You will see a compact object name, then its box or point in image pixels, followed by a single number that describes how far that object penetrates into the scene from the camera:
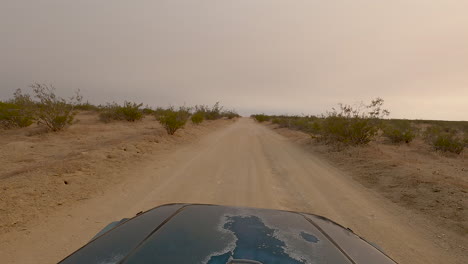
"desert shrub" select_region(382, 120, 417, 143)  15.38
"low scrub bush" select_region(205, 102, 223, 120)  37.39
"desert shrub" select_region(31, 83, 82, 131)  11.55
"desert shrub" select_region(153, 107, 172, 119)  28.63
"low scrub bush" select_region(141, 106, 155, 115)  30.47
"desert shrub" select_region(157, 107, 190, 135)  13.45
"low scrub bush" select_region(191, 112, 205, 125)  22.95
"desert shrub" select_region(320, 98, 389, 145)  11.63
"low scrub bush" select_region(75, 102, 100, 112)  26.75
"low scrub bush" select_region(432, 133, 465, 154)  12.09
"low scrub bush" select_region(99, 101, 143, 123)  19.39
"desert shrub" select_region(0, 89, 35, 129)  11.78
